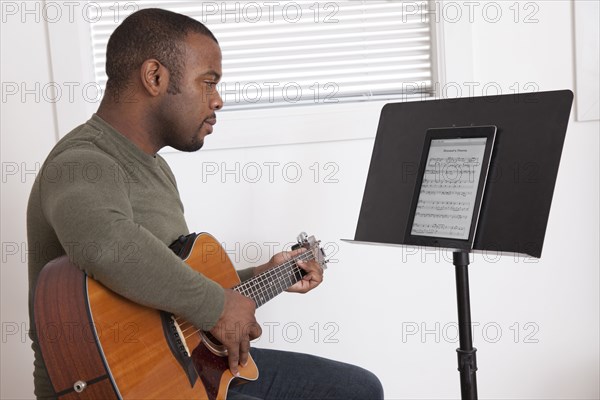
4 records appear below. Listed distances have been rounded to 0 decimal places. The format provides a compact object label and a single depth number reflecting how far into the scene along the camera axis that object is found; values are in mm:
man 2299
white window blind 3250
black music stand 2485
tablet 2555
